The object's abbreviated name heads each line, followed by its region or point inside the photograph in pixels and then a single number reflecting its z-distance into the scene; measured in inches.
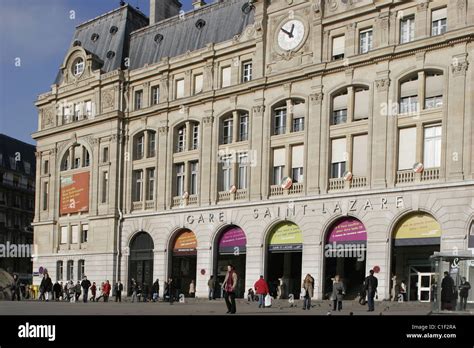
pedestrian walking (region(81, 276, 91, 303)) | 1097.1
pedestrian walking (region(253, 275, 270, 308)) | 900.5
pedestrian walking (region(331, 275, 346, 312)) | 739.4
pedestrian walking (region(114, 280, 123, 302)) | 1235.2
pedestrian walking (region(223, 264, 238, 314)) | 539.1
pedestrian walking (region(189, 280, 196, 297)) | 1396.5
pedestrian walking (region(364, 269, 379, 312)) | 716.8
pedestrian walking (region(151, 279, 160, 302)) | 1334.2
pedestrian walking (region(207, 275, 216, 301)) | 1305.4
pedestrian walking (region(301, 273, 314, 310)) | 873.5
